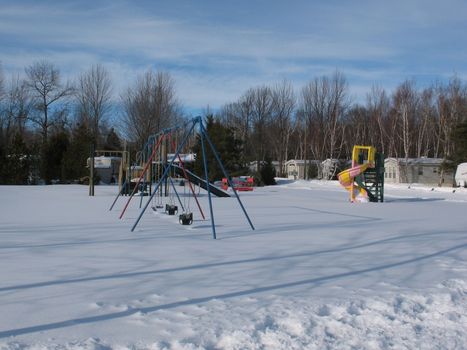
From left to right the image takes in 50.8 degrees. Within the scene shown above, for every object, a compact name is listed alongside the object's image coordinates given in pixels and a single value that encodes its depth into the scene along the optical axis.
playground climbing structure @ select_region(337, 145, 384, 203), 22.00
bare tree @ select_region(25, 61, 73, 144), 51.78
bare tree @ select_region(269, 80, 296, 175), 65.25
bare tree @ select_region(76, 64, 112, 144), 55.88
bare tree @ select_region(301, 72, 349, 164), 61.09
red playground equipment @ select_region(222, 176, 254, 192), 34.09
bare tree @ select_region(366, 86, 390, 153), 60.69
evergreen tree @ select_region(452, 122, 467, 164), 36.38
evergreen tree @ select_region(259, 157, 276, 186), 45.84
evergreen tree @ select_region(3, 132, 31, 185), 36.84
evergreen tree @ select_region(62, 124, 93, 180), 39.88
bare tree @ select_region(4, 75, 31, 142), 54.91
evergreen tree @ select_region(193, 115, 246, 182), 43.12
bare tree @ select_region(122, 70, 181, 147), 53.97
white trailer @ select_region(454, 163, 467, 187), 34.81
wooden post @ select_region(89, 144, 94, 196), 23.19
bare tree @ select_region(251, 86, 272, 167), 65.40
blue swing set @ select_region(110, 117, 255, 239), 10.15
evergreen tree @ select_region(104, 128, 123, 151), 60.97
